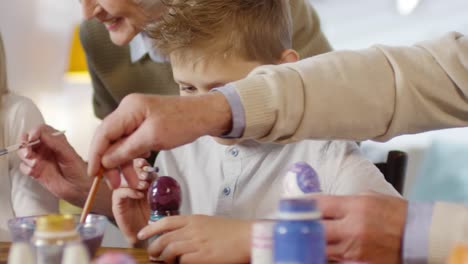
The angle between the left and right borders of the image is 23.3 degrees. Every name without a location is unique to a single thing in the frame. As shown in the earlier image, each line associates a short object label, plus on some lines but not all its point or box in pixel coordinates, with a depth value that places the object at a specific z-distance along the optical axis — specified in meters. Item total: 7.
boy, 1.77
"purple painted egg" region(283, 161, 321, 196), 1.43
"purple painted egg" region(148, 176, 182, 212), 1.54
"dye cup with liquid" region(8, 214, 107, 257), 1.41
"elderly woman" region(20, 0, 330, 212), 1.88
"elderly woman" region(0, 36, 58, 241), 1.97
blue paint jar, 1.12
